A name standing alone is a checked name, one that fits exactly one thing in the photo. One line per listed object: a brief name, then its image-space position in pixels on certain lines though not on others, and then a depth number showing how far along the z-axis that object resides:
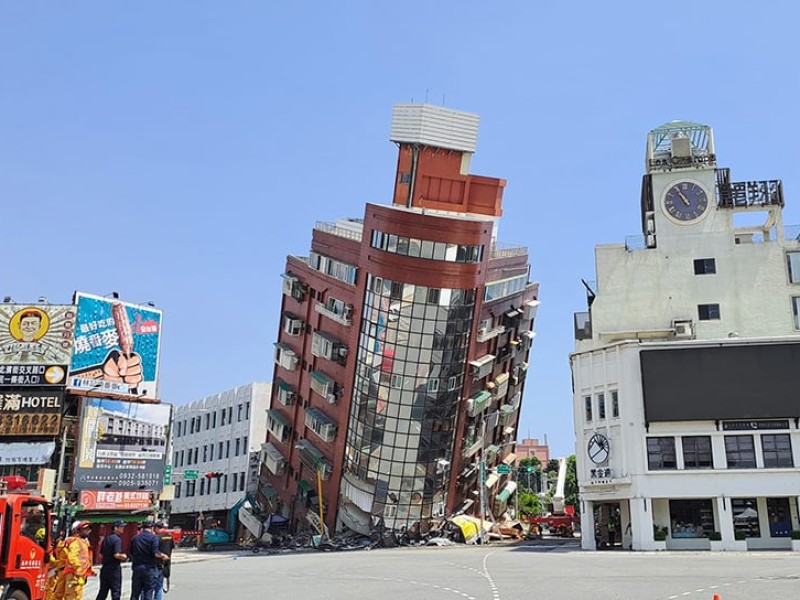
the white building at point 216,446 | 84.94
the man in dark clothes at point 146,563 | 16.14
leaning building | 56.19
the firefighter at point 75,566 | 16.03
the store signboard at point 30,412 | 48.44
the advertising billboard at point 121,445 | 49.34
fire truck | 16.47
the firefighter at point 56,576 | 16.14
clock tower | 51.75
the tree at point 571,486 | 111.44
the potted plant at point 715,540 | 43.19
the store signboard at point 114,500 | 48.41
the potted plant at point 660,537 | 44.09
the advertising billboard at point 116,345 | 51.08
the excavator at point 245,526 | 65.18
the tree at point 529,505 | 112.00
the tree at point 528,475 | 98.51
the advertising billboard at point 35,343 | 49.59
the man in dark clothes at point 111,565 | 17.31
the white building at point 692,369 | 44.06
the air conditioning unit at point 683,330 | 49.56
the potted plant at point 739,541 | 43.25
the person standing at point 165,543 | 18.23
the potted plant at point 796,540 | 41.22
